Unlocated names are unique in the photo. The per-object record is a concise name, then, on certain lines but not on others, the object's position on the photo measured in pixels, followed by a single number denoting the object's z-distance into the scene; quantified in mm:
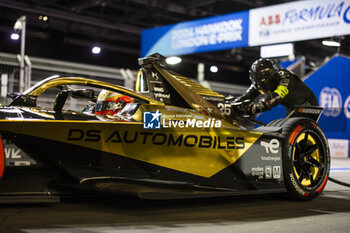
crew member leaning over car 5238
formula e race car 3654
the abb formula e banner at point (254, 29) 12289
